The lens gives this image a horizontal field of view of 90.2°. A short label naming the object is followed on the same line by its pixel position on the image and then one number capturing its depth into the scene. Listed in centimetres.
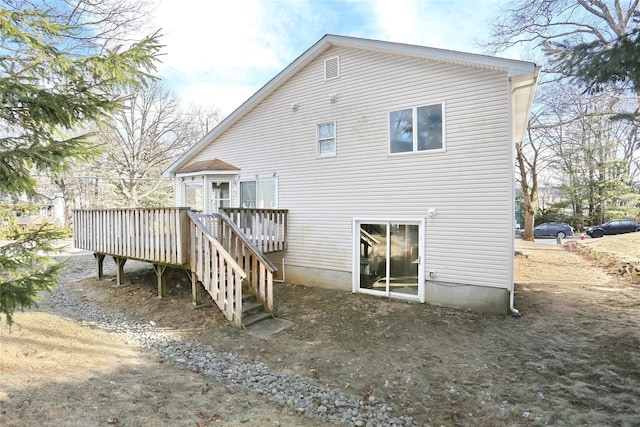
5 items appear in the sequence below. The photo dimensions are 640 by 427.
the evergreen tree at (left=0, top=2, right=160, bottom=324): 343
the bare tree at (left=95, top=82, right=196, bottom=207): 2297
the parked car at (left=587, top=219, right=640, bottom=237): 2327
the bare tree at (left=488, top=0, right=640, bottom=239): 1344
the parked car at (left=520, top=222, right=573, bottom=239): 2683
